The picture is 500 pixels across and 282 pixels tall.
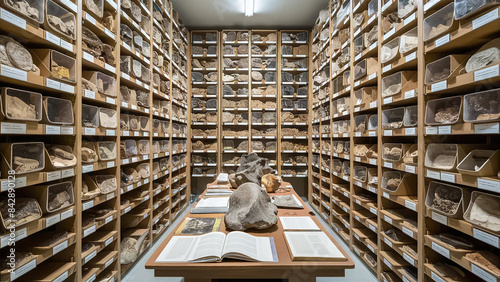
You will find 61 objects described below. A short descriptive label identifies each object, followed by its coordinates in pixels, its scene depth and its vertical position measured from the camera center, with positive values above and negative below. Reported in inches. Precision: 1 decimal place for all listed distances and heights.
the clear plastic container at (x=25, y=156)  58.6 -4.6
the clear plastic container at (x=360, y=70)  121.5 +34.7
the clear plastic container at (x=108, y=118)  94.5 +7.9
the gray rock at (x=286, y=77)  232.1 +57.1
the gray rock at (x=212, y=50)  232.5 +82.2
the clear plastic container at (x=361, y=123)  122.4 +8.0
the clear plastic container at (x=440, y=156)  73.0 -5.2
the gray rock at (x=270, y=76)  234.5 +58.5
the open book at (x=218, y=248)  49.8 -23.9
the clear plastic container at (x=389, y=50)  95.6 +35.2
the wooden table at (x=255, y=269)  48.6 -25.8
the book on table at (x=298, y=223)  67.5 -24.1
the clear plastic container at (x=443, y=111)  70.9 +8.4
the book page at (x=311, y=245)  51.4 -24.1
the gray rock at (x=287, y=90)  232.1 +45.1
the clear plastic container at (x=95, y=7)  88.4 +47.9
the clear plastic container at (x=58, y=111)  69.5 +8.0
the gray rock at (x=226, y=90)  232.1 +44.8
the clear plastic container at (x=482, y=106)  60.0 +8.3
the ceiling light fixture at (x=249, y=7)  180.4 +99.2
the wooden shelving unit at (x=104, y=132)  67.0 +1.9
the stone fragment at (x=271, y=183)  109.8 -19.9
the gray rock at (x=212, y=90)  233.3 +45.0
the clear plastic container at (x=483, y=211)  58.5 -17.9
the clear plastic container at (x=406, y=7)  86.4 +47.2
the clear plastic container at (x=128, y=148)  111.8 -4.9
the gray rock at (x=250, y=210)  64.1 -19.8
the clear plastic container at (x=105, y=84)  94.7 +21.5
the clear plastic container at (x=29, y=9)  57.2 +31.9
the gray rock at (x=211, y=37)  231.9 +94.2
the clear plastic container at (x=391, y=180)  98.5 -16.8
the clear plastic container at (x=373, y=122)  113.2 +7.6
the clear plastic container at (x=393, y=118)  96.5 +8.4
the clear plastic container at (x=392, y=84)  95.6 +21.9
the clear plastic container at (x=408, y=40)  88.5 +35.2
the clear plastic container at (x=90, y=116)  89.0 +8.0
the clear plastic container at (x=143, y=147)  127.5 -4.6
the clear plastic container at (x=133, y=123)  118.9 +7.4
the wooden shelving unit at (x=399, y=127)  67.1 +3.9
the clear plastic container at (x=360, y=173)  122.7 -17.8
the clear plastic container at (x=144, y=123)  130.9 +8.0
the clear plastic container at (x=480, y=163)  60.1 -6.4
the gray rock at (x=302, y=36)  231.8 +95.2
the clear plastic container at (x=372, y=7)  111.7 +60.4
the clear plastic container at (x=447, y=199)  67.2 -17.8
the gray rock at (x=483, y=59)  59.6 +20.0
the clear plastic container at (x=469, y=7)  57.7 +32.4
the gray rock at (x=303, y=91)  232.8 +44.2
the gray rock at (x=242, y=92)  233.9 +43.4
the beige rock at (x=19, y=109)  57.9 +7.0
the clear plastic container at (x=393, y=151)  93.6 -5.1
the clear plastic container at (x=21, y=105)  56.7 +8.2
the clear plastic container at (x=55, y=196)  68.5 -17.2
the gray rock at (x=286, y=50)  231.3 +82.2
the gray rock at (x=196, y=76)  234.4 +57.9
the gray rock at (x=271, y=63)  230.5 +69.5
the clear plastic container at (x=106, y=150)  94.3 -4.9
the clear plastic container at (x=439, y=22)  71.5 +35.5
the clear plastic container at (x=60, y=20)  70.2 +34.8
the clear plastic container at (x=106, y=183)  95.4 -17.9
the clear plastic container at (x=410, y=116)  88.2 +8.0
